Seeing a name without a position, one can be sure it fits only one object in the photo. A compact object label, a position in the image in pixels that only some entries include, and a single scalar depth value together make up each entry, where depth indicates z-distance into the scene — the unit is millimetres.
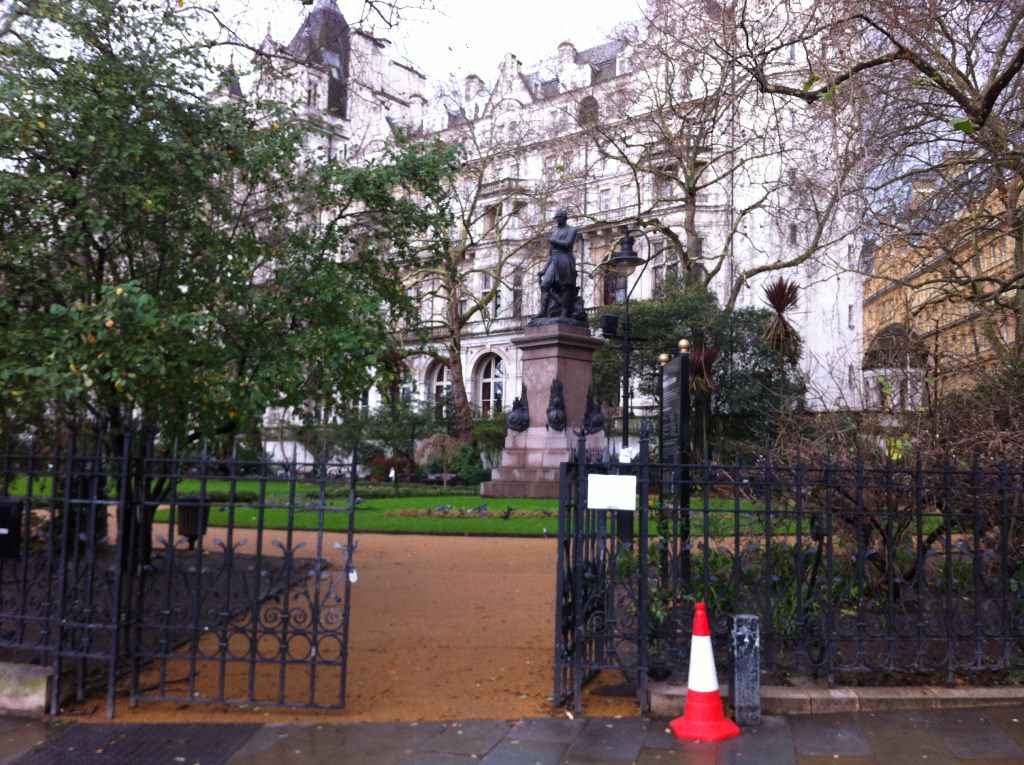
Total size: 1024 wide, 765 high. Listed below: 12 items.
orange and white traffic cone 5430
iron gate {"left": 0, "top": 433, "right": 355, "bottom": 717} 5914
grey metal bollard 5660
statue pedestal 20219
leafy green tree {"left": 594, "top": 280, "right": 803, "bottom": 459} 29438
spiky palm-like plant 21812
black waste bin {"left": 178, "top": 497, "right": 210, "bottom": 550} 11945
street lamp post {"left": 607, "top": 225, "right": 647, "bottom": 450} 15609
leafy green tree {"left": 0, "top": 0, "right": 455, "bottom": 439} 6805
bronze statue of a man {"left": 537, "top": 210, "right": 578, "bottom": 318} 20656
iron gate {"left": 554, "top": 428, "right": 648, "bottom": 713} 6012
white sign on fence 5953
